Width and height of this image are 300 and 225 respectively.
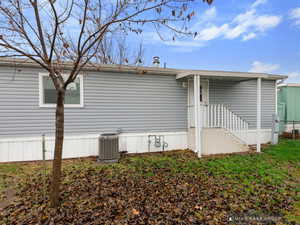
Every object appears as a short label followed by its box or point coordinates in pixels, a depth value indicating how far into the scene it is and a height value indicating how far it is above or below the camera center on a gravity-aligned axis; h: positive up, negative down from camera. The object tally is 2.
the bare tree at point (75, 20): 2.42 +1.42
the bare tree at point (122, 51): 11.97 +4.54
